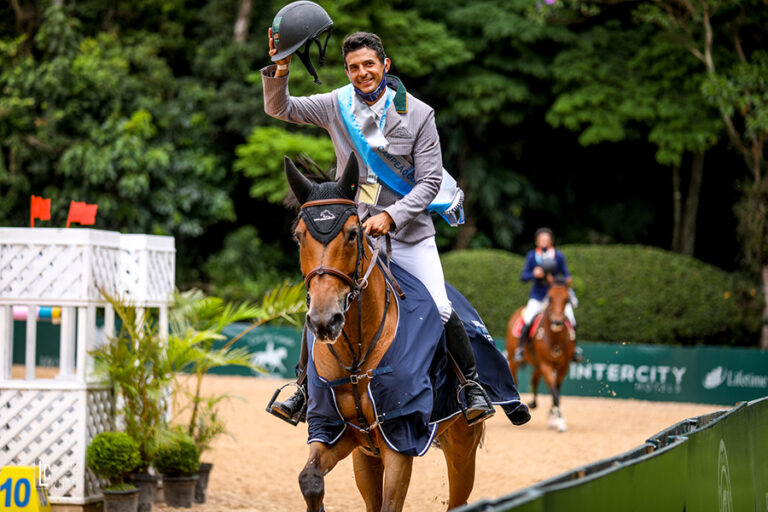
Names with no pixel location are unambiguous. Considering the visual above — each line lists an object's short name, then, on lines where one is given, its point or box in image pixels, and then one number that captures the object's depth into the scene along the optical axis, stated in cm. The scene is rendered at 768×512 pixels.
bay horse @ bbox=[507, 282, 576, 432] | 2978
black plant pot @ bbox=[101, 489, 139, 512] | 1516
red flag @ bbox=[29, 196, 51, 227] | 1627
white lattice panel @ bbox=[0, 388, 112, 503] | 1544
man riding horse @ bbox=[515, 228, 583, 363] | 3012
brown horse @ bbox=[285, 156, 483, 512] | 893
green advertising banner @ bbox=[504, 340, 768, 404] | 3619
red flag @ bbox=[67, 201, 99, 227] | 1647
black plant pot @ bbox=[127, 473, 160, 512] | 1609
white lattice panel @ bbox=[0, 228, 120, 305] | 1584
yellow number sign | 1312
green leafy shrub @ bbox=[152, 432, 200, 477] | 1653
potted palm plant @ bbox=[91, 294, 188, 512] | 1603
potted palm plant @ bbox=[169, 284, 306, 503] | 1744
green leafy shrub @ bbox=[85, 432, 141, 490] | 1516
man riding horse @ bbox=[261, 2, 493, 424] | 1062
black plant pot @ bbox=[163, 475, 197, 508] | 1678
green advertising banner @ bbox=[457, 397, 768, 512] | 603
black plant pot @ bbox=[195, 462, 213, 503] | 1770
